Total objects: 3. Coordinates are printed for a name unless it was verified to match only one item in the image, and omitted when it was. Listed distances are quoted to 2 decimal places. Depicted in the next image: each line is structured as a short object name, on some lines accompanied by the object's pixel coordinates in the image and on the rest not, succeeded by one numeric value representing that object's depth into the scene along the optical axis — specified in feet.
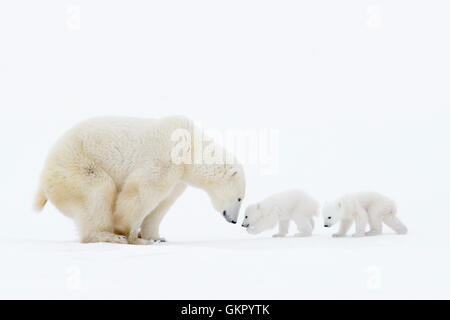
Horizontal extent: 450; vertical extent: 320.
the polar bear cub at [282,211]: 53.16
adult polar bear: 45.34
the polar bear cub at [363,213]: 50.70
